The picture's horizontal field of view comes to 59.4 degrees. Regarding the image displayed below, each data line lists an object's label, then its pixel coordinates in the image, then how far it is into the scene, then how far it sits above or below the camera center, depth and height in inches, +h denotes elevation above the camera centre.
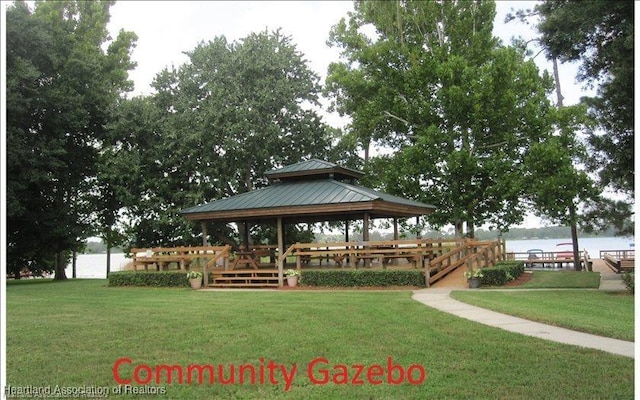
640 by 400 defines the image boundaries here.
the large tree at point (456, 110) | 900.0 +193.9
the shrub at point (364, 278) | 606.2 -58.9
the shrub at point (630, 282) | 487.8 -51.9
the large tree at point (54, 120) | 793.6 +169.9
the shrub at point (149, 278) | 698.8 -66.4
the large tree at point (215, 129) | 960.3 +168.5
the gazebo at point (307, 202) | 660.1 +28.1
